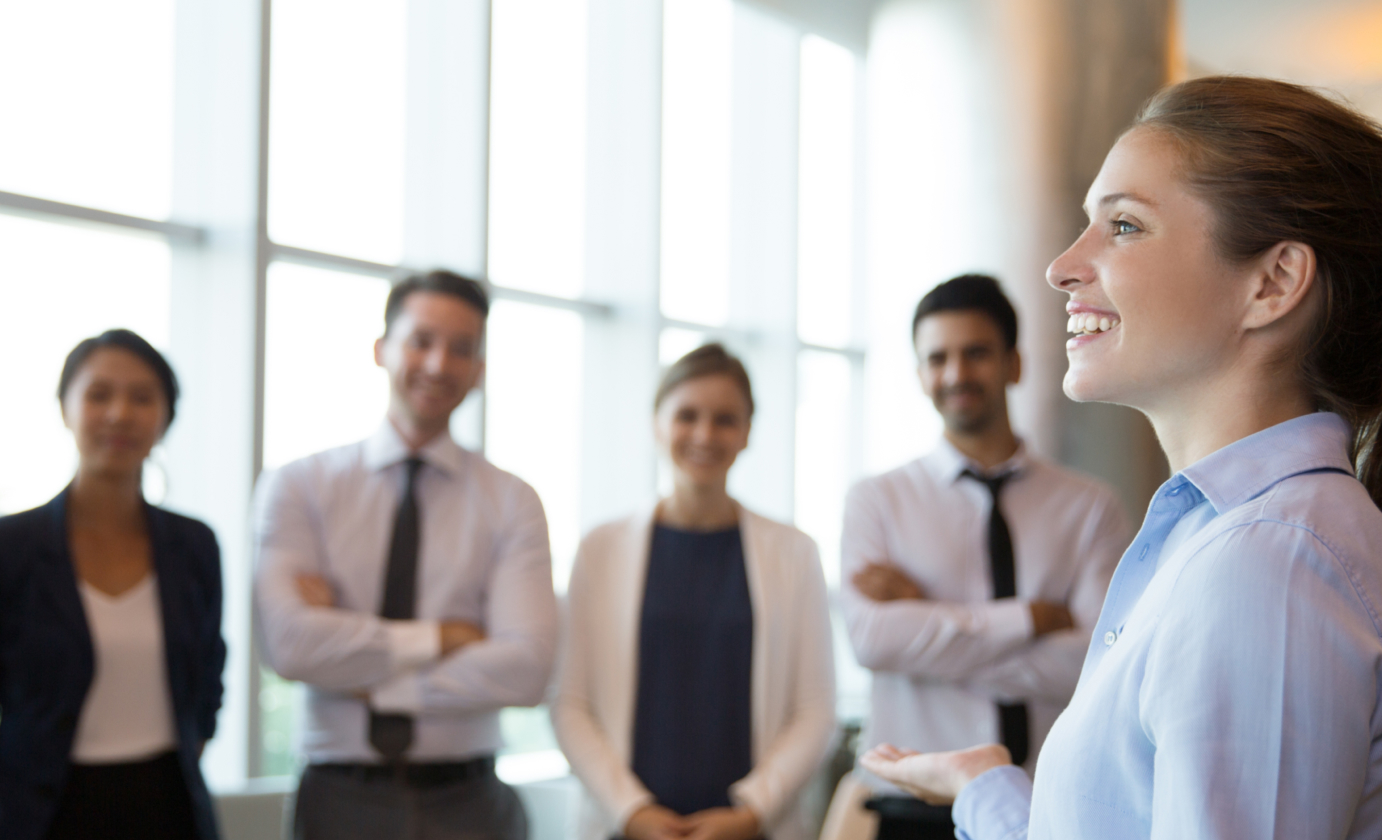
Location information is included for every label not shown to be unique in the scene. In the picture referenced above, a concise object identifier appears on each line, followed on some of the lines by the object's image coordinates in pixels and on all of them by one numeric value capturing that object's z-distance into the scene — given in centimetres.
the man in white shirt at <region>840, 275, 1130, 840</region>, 281
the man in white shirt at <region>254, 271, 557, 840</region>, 265
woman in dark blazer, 241
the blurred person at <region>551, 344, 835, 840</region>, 278
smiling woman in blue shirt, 84
